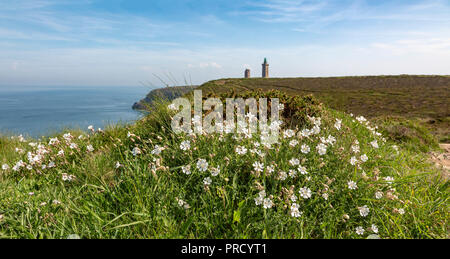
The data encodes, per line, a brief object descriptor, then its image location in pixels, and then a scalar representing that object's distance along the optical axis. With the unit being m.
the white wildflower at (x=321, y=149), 3.17
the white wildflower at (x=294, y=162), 2.99
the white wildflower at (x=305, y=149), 3.28
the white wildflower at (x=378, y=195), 2.85
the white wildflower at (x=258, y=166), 2.84
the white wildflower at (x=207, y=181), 2.71
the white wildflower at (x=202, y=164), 2.86
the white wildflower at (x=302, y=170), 2.88
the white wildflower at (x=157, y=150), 3.08
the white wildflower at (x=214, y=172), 2.78
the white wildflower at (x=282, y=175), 2.81
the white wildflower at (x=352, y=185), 2.87
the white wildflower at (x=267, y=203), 2.48
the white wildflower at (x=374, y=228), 2.54
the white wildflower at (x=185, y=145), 3.17
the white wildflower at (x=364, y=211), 2.68
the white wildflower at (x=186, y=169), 2.87
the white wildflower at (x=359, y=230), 2.58
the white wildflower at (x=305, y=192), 2.71
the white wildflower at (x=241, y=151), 3.04
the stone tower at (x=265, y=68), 106.26
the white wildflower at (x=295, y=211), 2.46
